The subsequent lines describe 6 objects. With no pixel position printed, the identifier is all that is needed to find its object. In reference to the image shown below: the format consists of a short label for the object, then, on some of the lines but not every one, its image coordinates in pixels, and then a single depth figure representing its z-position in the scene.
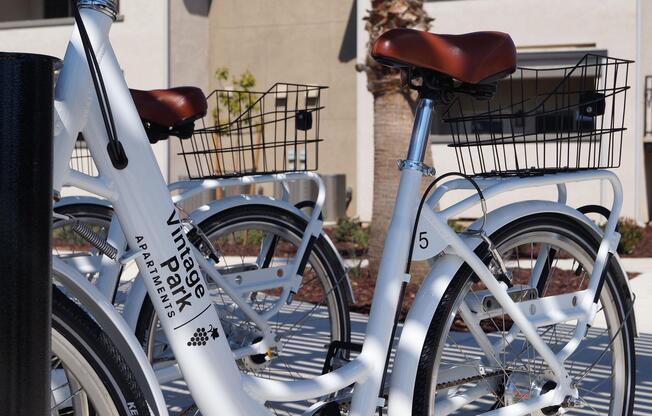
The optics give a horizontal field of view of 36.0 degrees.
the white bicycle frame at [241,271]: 3.27
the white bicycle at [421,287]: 2.06
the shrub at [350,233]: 11.65
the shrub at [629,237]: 11.08
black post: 1.67
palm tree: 7.68
